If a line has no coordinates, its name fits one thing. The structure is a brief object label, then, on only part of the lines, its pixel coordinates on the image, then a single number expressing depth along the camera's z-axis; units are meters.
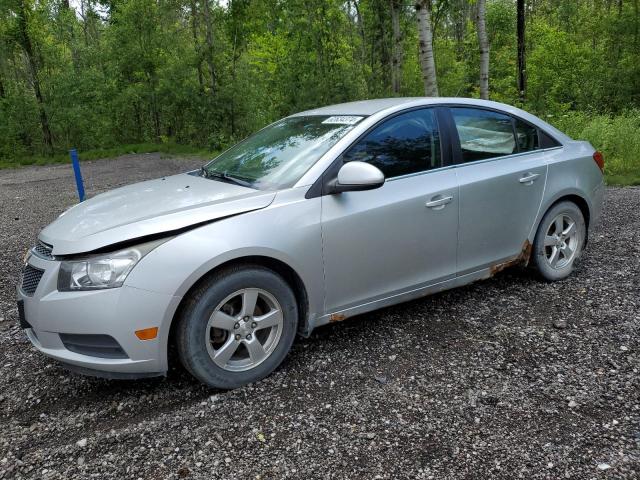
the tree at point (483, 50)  12.81
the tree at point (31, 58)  19.23
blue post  6.77
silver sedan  2.95
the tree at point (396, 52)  16.56
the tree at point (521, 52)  16.83
